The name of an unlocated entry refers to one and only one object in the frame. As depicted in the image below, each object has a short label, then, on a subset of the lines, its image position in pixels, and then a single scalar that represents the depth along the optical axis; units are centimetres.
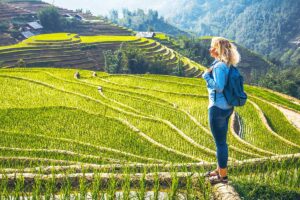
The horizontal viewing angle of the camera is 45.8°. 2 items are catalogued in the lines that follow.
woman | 512
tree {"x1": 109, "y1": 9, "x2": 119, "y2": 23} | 18012
